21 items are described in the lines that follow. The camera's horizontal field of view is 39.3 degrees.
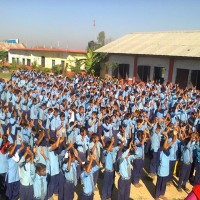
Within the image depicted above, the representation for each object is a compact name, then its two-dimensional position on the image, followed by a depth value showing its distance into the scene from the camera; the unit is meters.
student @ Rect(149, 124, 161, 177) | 6.75
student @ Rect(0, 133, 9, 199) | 5.35
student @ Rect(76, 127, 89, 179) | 6.14
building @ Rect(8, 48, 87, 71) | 25.25
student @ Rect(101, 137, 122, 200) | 5.45
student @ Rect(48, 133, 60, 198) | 5.36
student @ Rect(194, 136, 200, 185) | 6.21
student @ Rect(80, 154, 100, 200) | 4.69
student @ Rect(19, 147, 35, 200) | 4.66
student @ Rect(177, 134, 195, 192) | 6.12
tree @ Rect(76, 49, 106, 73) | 21.97
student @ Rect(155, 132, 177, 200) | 5.57
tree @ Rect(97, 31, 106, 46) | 67.81
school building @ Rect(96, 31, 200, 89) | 15.94
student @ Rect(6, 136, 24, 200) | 5.18
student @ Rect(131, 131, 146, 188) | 6.21
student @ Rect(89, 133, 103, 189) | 5.64
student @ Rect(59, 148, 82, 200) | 4.84
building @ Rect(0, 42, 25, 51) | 42.78
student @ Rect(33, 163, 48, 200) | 4.51
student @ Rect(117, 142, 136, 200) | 5.20
